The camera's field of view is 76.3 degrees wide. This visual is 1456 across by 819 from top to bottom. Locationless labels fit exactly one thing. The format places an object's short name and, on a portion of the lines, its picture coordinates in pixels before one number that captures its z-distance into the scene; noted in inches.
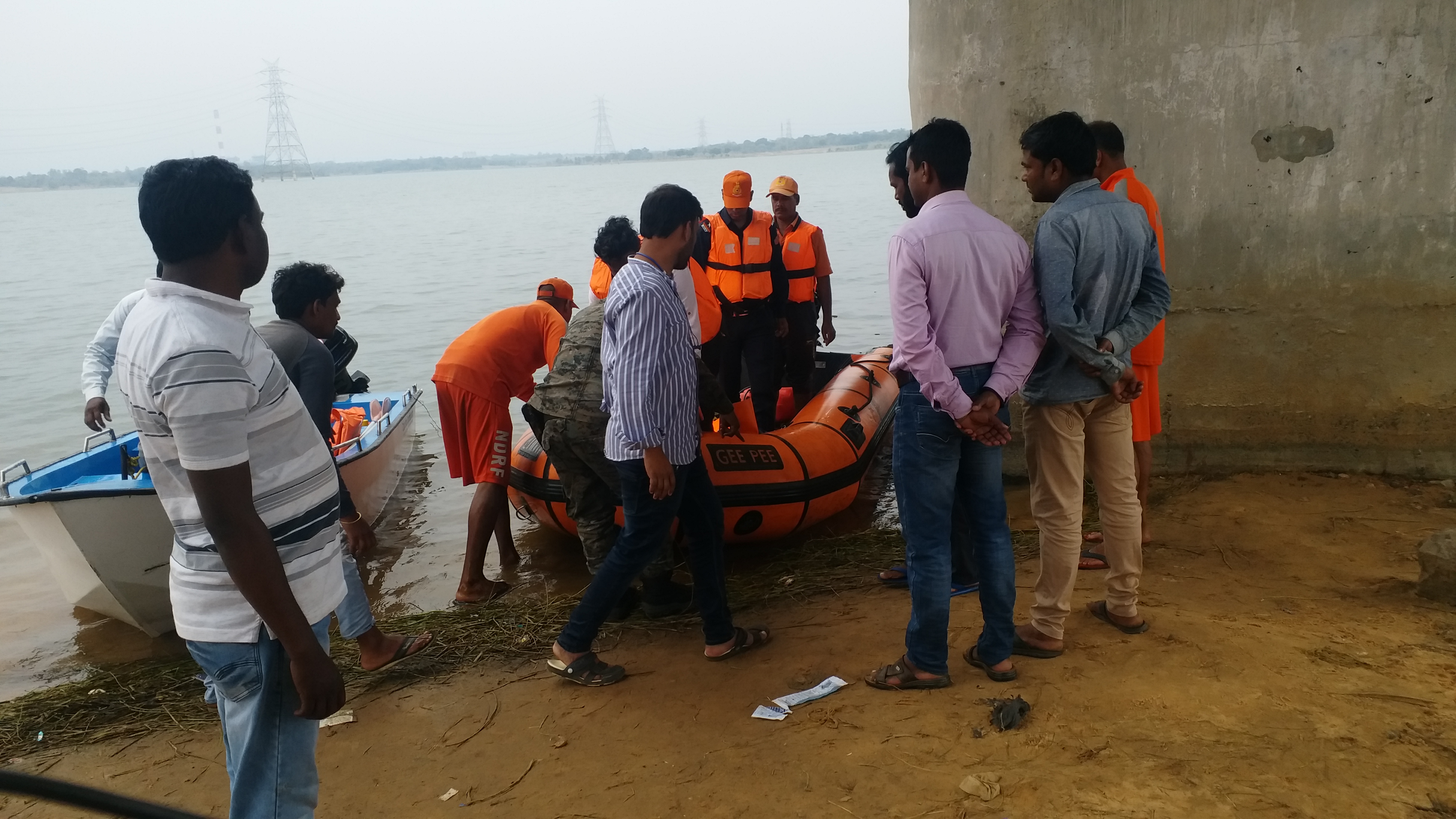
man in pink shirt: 100.6
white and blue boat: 158.6
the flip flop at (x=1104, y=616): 122.4
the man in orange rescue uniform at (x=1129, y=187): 133.6
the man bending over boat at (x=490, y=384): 167.9
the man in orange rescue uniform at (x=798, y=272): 247.6
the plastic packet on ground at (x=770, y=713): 114.7
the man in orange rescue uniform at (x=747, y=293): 241.3
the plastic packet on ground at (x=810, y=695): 117.0
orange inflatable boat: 185.0
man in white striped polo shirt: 59.7
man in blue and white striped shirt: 113.0
